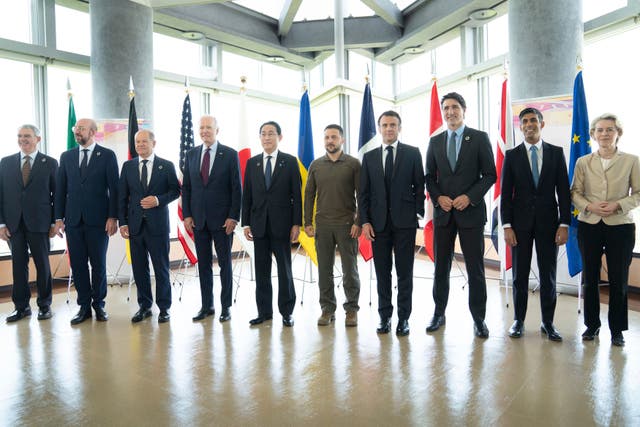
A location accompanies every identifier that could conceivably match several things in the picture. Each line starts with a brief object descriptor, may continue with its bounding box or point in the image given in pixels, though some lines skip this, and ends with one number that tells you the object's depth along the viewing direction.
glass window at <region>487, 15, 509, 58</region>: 6.37
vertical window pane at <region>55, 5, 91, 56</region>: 5.80
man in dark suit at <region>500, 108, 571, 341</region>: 3.01
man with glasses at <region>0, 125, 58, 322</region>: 3.77
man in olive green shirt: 3.37
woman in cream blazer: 2.83
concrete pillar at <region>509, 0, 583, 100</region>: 4.50
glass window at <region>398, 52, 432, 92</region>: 7.84
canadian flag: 4.48
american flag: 5.12
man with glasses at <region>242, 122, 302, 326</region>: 3.47
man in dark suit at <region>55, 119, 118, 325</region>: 3.68
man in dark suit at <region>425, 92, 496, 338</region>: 3.05
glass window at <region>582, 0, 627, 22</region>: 4.83
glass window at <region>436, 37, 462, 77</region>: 7.10
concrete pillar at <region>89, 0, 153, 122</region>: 5.32
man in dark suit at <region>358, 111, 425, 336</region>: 3.19
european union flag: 3.93
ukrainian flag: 4.65
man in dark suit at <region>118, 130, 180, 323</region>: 3.66
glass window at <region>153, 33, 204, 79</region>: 6.98
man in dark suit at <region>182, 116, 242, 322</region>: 3.61
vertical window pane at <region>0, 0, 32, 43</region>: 5.31
